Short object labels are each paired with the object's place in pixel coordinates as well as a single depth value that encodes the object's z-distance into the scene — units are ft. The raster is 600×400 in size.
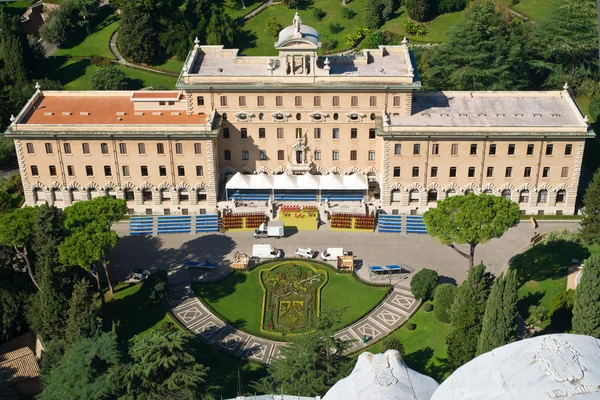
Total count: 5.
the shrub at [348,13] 447.01
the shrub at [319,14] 448.65
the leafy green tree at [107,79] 361.92
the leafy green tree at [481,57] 317.63
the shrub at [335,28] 438.40
